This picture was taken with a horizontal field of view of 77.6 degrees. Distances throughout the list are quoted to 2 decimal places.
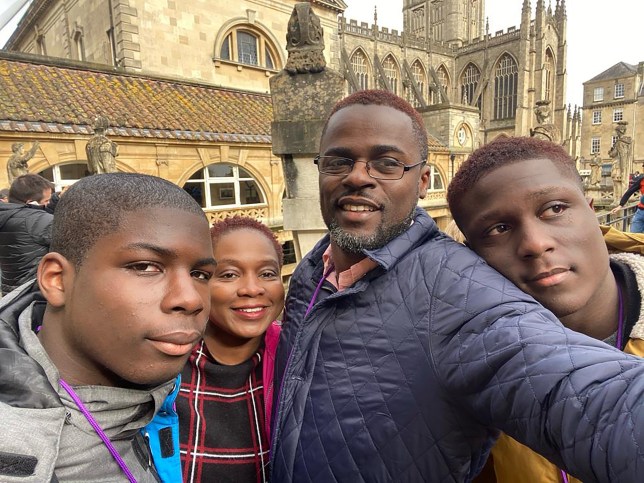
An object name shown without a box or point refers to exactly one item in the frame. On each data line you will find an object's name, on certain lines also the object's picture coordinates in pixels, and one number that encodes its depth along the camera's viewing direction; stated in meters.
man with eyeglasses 0.77
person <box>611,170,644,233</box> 6.15
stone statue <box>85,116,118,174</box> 6.76
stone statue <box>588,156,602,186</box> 19.31
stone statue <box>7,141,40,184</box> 6.45
